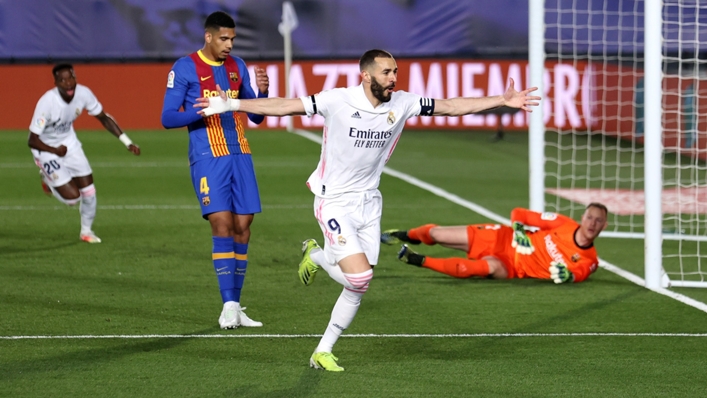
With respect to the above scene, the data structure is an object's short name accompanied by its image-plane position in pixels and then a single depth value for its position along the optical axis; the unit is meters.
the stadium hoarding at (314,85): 50.56
